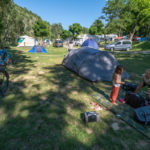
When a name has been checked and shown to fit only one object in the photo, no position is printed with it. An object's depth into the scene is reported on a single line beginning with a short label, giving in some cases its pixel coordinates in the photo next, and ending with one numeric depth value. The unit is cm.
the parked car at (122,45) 2119
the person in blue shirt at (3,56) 811
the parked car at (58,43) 2922
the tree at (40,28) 3384
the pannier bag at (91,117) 292
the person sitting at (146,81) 374
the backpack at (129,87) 462
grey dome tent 584
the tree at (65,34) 5027
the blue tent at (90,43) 1722
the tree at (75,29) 4850
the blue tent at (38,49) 1667
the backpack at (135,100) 356
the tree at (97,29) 4747
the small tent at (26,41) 2957
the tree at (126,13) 2994
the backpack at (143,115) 287
